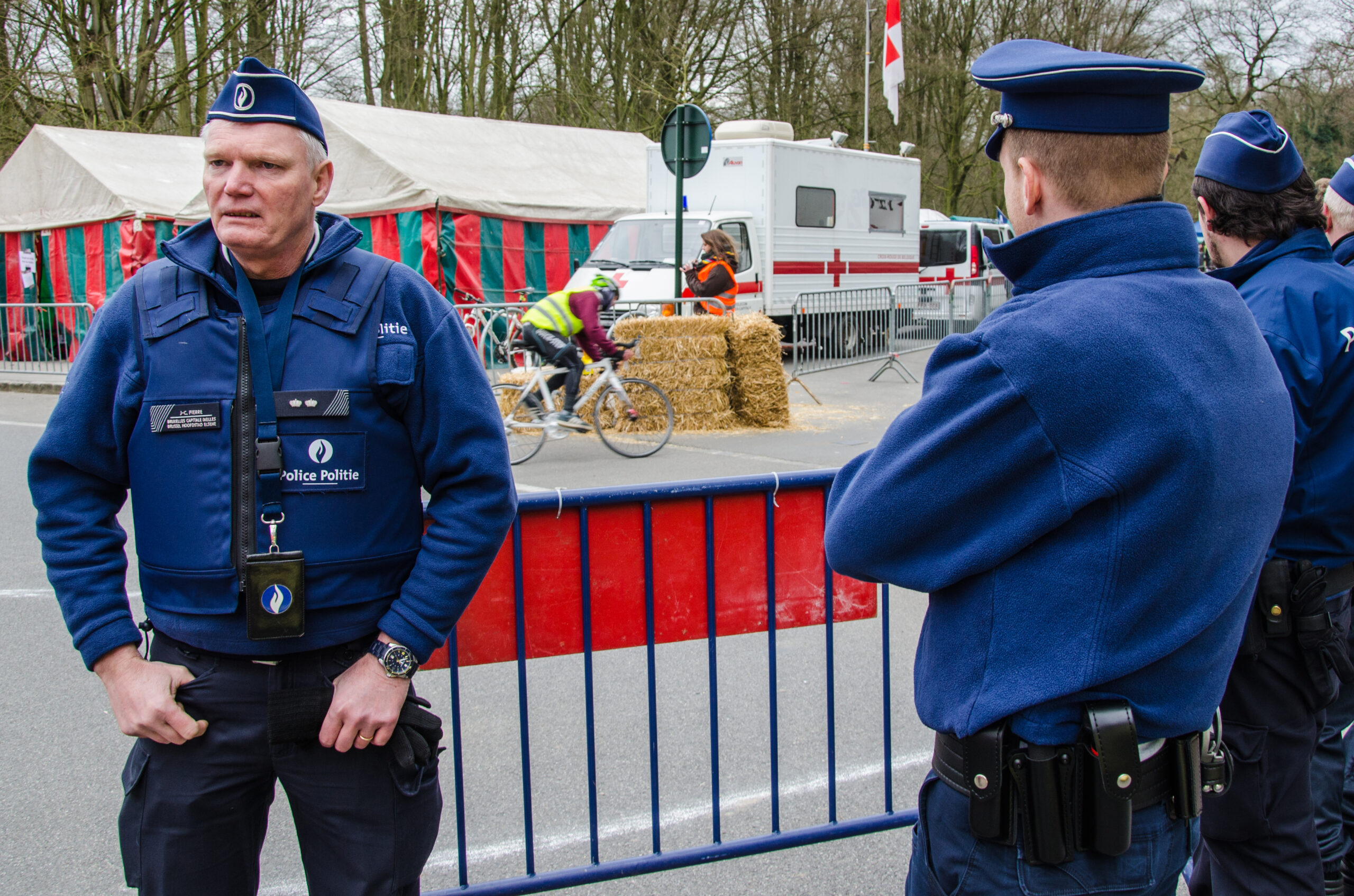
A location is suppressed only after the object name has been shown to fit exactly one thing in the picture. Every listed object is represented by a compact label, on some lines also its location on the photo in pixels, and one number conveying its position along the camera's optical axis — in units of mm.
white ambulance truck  15539
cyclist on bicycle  9680
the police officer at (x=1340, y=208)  3271
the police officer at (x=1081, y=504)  1501
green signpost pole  10594
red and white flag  21500
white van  24391
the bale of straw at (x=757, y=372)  11297
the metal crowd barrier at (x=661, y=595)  2818
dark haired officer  2369
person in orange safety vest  13031
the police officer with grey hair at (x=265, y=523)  1937
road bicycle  9797
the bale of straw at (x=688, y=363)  11000
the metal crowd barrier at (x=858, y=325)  16734
